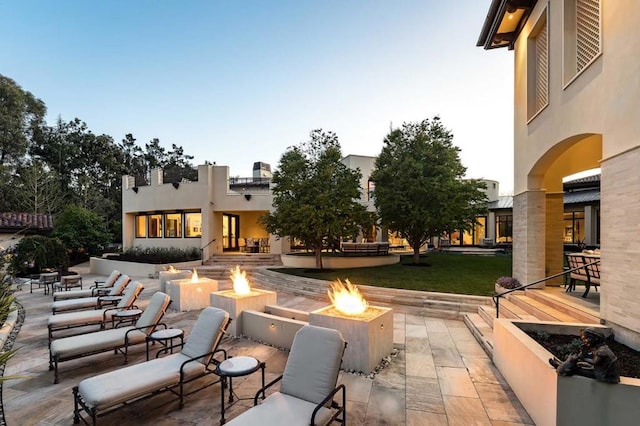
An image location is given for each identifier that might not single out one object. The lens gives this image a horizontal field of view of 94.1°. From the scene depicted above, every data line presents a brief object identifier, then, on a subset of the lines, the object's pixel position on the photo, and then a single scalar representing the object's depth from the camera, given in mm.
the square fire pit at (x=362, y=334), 4734
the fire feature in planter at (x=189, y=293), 8992
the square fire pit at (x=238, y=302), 6586
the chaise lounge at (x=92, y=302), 7684
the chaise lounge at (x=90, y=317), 6184
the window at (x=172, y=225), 20234
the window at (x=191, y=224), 19703
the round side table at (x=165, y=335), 4844
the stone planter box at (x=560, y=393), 2674
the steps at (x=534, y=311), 5695
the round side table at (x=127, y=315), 6275
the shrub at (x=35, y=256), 14633
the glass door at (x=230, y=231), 21078
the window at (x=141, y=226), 21531
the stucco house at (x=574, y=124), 4461
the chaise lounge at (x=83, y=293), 9002
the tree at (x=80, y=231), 19547
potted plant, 8211
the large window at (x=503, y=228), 28453
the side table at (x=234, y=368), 3438
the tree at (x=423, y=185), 14391
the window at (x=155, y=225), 20922
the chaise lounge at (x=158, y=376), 3322
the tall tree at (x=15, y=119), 25797
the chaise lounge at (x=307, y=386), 2832
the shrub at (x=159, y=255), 16812
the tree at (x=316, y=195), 13305
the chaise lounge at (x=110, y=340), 4641
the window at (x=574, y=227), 23234
